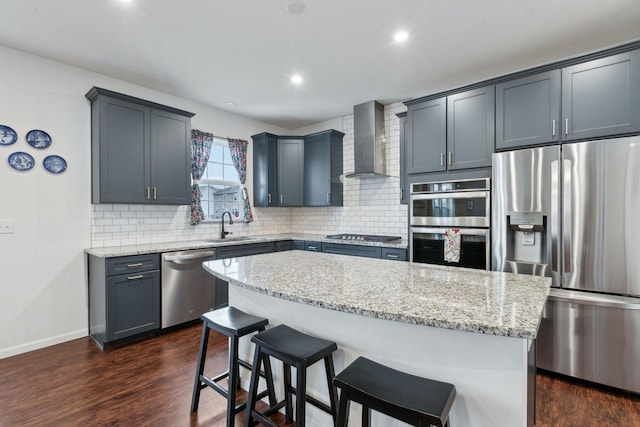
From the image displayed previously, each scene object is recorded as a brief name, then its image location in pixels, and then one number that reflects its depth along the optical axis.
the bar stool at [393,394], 1.04
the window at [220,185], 4.40
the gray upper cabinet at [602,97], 2.27
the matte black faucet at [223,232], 4.43
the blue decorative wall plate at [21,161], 2.81
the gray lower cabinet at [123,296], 2.91
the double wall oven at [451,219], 2.87
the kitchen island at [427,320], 1.12
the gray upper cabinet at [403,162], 3.66
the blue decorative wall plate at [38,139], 2.91
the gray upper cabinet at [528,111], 2.57
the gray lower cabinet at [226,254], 3.73
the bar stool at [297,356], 1.39
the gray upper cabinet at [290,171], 4.81
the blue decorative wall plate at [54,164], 3.00
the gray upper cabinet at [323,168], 4.59
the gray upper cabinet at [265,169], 4.74
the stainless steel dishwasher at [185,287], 3.27
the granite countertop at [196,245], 3.03
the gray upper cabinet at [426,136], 3.18
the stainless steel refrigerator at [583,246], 2.22
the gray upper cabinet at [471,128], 2.89
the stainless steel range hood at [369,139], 4.09
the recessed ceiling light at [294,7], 2.18
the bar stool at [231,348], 1.71
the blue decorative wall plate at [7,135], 2.76
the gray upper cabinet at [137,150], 3.11
